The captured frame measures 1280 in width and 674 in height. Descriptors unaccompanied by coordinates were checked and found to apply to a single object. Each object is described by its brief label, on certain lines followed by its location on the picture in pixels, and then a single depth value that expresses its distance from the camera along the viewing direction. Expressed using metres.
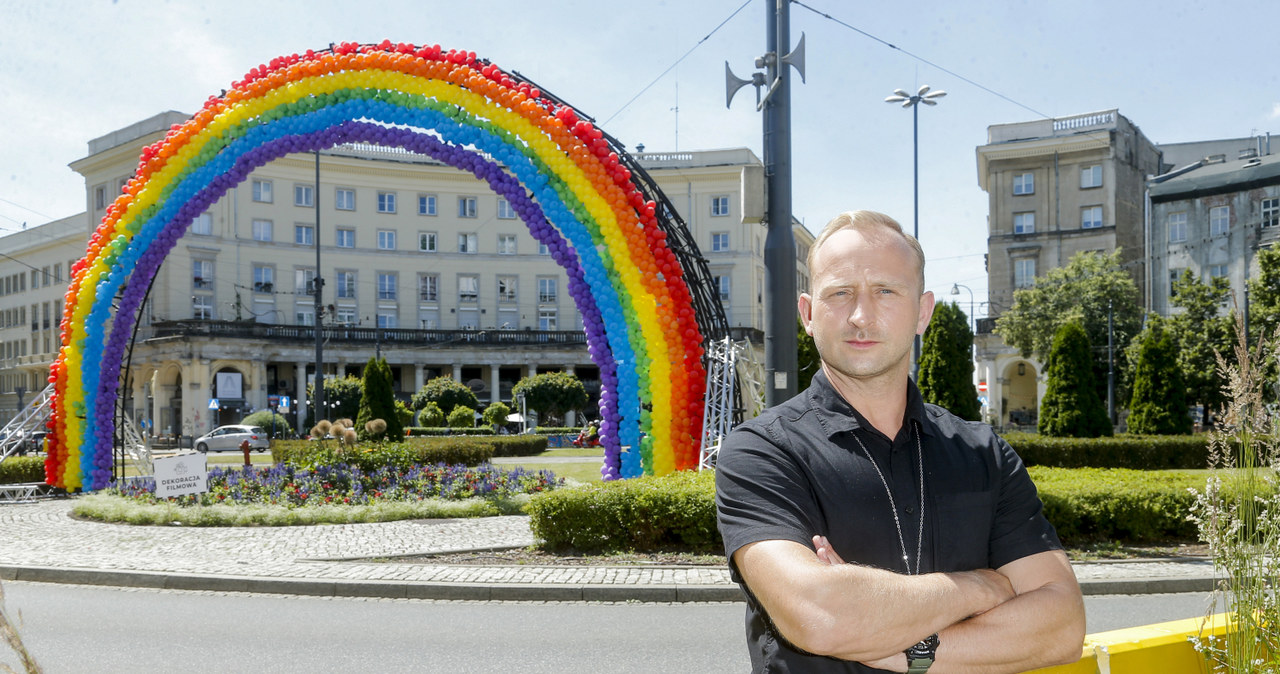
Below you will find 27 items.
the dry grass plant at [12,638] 1.96
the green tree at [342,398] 53.38
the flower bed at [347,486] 16.28
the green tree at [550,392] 51.00
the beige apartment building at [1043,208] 57.94
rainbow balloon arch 15.23
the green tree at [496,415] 45.56
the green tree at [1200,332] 36.19
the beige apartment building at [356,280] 60.47
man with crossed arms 2.22
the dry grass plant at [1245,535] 3.18
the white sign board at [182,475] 14.89
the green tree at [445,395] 51.05
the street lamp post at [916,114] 29.97
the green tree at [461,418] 46.06
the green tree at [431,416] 46.81
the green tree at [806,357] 25.19
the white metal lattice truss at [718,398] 14.80
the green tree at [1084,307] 46.91
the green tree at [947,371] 25.47
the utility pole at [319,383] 31.65
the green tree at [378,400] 29.52
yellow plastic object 2.85
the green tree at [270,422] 48.06
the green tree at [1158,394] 28.77
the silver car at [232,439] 46.34
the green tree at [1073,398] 27.28
